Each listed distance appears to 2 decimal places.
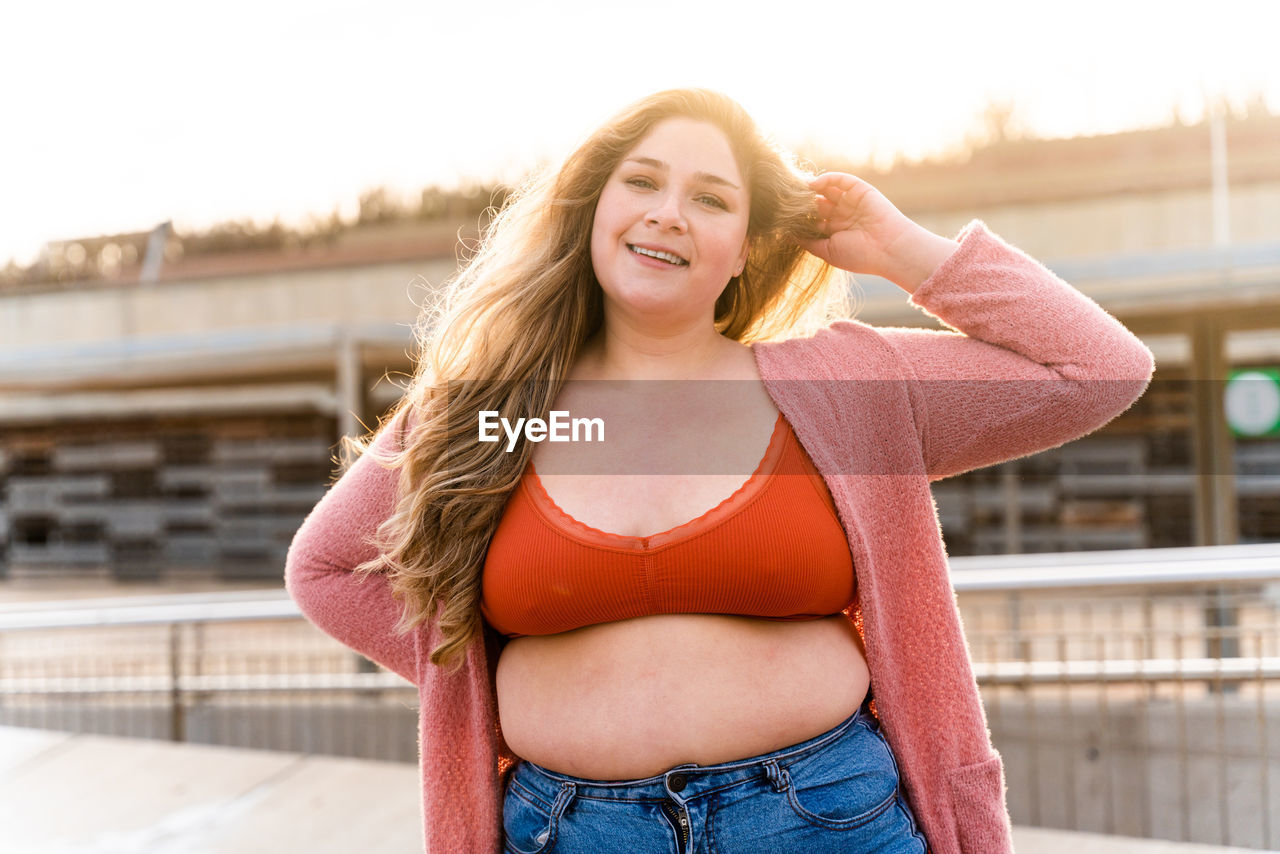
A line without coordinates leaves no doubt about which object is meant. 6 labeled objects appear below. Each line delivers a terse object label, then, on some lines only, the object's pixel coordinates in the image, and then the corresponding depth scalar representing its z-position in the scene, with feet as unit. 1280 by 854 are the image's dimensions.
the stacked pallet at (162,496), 52.70
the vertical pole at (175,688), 19.54
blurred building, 29.40
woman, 5.58
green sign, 36.63
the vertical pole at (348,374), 28.48
